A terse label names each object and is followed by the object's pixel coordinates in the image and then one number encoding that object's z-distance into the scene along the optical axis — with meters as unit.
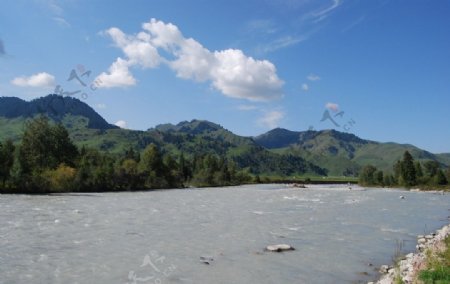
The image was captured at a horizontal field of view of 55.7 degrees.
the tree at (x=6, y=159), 120.11
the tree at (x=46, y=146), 150.00
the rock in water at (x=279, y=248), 34.97
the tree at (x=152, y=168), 177.12
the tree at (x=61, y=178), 129.38
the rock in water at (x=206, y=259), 29.76
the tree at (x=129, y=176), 160.12
